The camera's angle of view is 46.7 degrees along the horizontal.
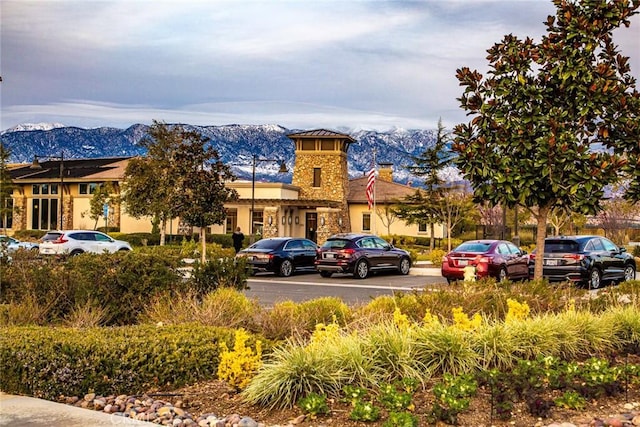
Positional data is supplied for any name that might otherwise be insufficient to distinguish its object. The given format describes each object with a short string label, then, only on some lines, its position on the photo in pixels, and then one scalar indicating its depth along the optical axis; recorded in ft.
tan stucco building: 169.78
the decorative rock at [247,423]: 19.74
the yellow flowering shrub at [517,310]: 29.60
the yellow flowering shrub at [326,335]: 24.28
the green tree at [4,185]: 156.56
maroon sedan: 73.92
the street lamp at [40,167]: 170.32
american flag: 126.31
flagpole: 162.81
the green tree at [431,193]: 158.10
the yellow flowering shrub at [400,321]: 25.51
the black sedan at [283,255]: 86.07
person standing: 109.81
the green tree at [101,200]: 168.45
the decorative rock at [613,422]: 20.06
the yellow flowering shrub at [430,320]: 25.94
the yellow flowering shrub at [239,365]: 23.44
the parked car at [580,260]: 69.92
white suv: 107.96
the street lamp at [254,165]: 142.66
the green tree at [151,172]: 146.72
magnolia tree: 44.73
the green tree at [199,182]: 107.04
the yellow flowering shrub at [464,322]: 26.09
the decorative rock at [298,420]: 20.35
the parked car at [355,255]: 83.76
